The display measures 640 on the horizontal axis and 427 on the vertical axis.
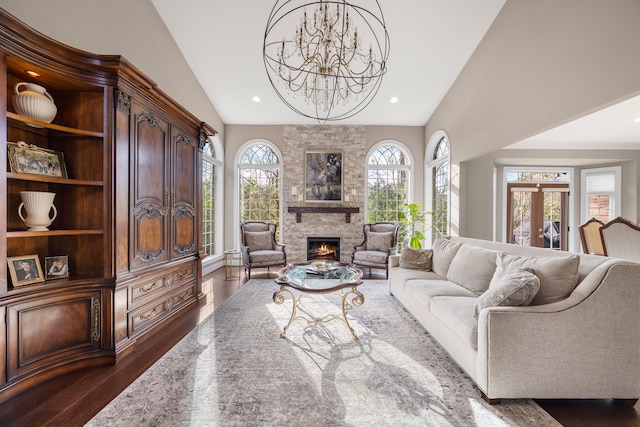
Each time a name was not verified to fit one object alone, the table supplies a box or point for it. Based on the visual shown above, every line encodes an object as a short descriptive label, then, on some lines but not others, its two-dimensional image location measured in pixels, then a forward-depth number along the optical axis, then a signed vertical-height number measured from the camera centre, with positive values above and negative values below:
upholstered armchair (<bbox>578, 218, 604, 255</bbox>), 3.62 -0.34
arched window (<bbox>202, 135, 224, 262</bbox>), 6.13 +0.31
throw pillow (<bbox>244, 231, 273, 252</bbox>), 5.69 -0.58
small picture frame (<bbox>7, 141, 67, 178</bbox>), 2.01 +0.39
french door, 6.84 -0.05
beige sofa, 1.79 -0.83
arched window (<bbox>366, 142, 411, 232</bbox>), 6.79 +0.71
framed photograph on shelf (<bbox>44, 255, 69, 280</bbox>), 2.27 -0.45
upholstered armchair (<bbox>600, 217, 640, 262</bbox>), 3.21 -0.32
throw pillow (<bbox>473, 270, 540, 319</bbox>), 1.90 -0.54
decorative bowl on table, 3.48 -0.70
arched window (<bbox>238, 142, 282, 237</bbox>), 6.81 +0.64
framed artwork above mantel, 6.60 +0.83
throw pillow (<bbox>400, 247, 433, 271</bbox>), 3.95 -0.66
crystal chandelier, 3.91 +2.58
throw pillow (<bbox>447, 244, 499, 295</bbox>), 2.87 -0.60
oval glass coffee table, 2.73 -0.72
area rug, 1.71 -1.23
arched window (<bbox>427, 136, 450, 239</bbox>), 5.75 +0.57
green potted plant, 5.93 -0.22
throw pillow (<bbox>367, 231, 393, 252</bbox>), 5.77 -0.59
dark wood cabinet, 1.95 -0.02
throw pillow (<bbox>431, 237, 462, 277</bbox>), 3.59 -0.56
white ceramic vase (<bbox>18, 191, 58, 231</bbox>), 2.08 +0.03
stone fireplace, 6.61 +0.67
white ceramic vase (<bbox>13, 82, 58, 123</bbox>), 2.06 +0.81
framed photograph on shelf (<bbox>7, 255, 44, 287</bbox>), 2.01 -0.43
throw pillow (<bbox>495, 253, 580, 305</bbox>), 1.96 -0.46
